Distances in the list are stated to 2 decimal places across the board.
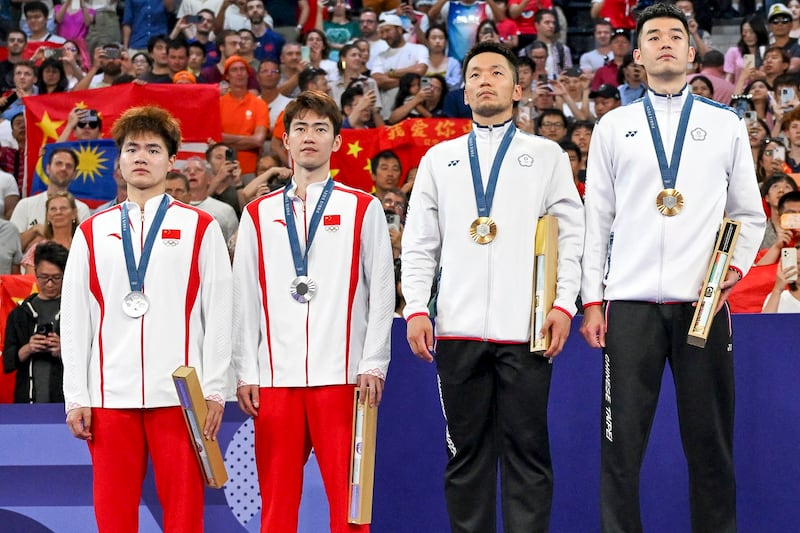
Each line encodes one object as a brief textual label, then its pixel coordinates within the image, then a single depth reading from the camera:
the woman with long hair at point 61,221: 9.43
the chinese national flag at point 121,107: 11.55
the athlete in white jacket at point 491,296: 5.07
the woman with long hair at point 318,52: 13.80
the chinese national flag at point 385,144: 11.45
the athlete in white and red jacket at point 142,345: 5.23
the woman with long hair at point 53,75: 13.03
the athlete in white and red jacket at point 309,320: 5.33
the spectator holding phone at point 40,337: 7.21
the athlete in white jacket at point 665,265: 5.02
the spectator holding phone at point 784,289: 6.89
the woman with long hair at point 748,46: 13.36
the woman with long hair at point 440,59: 13.84
